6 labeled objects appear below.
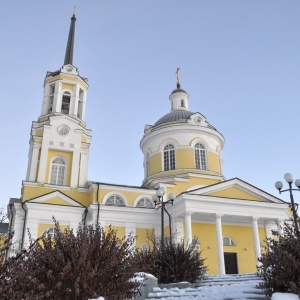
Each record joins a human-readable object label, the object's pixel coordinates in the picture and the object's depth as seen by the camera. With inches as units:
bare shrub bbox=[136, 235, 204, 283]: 476.7
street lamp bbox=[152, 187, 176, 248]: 640.4
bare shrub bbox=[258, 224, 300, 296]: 278.4
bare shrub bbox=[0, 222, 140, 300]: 238.5
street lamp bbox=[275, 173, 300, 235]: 566.3
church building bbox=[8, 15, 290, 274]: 872.3
